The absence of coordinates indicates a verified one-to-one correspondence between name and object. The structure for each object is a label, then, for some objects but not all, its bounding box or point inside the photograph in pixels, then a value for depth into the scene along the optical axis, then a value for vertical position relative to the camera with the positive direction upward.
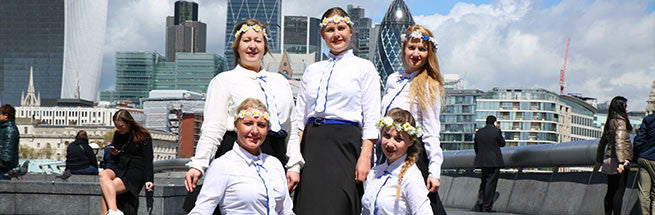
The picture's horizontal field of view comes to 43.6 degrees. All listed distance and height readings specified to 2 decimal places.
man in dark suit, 11.98 -0.85
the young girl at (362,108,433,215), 4.31 -0.40
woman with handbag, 8.40 -0.48
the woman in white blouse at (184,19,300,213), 4.56 -0.01
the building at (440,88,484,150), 161.35 -3.51
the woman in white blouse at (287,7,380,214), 4.48 -0.16
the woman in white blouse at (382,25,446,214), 4.66 +0.06
